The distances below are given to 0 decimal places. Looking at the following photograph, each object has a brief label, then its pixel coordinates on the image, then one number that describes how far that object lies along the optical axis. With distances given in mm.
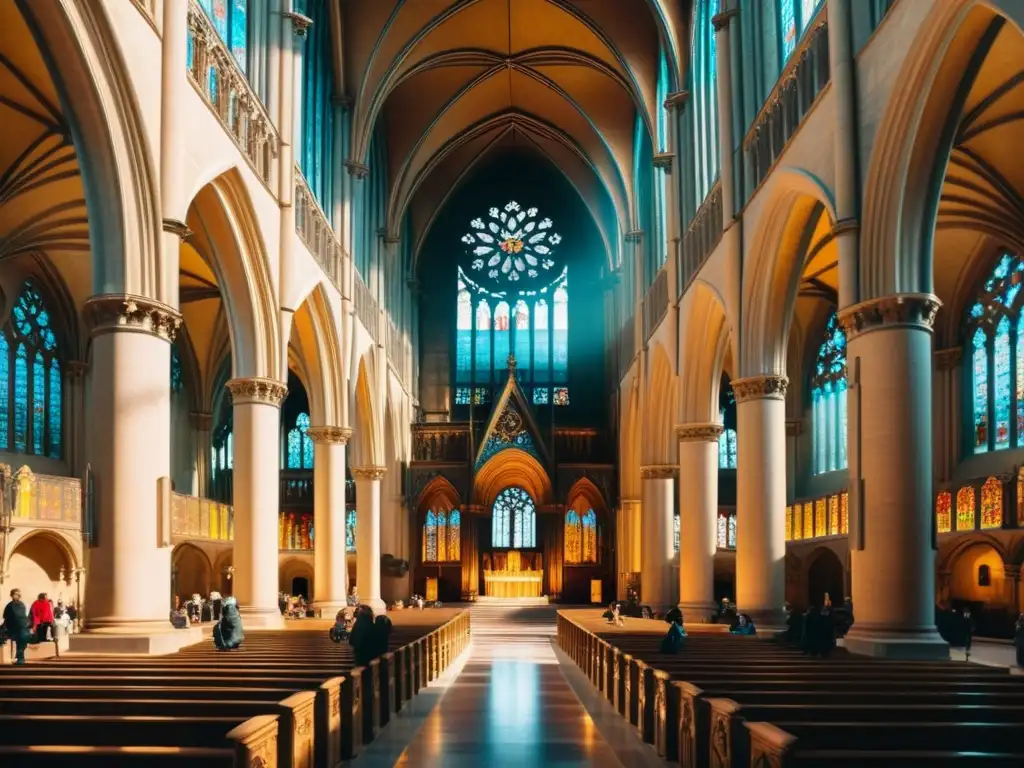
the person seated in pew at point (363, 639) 13695
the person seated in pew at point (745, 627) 20719
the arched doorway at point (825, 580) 36406
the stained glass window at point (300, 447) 46094
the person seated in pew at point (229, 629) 14992
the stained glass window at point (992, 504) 26000
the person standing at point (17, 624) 17016
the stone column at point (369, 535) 33719
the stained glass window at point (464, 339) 48250
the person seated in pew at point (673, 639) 15250
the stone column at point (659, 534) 32781
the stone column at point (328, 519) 28547
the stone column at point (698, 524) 27109
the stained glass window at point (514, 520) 46562
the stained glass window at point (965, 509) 27219
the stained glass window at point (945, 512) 28109
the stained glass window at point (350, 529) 44094
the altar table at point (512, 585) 44656
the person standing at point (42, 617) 21578
